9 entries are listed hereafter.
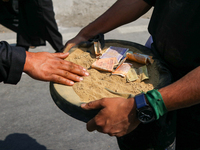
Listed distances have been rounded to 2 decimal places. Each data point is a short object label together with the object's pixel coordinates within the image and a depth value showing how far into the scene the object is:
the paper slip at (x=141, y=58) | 1.40
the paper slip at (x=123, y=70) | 1.32
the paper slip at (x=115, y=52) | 1.48
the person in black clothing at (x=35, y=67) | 1.26
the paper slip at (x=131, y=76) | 1.30
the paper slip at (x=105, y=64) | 1.37
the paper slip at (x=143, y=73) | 1.28
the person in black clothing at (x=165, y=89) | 0.95
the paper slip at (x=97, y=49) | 1.52
